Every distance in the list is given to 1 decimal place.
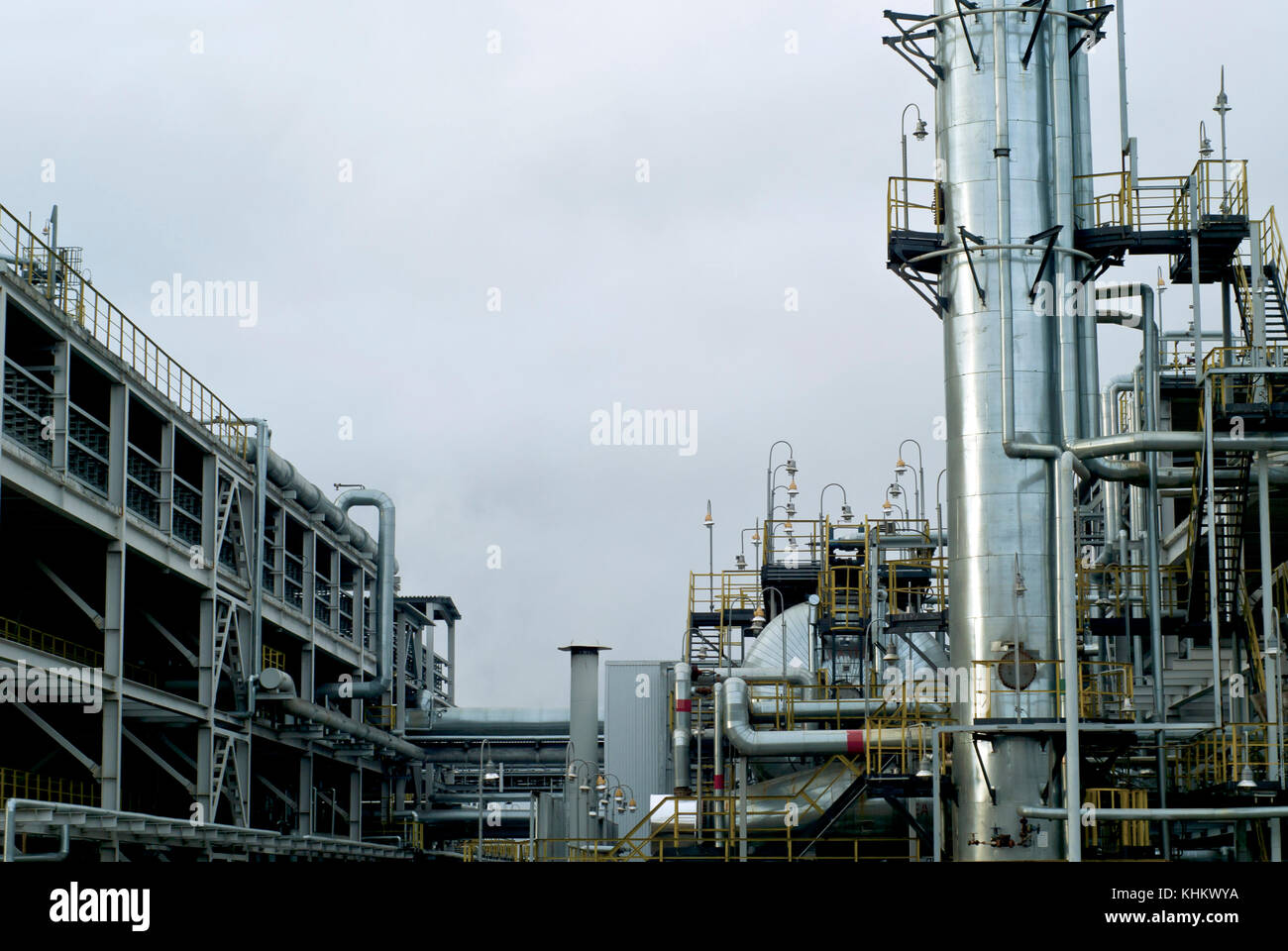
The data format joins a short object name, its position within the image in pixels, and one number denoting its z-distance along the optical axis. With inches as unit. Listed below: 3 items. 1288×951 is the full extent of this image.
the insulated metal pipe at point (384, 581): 2006.6
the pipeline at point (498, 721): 2345.0
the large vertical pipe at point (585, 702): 1688.0
